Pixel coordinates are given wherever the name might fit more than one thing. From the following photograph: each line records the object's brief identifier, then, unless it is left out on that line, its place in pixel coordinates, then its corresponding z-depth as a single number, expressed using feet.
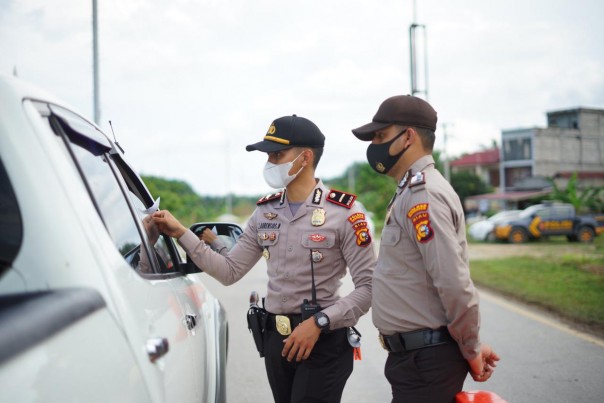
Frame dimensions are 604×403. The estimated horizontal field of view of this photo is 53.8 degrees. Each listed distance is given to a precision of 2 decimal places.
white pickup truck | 3.59
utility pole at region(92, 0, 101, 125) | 25.47
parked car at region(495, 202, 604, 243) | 77.20
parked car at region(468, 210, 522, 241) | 81.05
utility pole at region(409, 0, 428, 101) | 48.06
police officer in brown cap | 6.97
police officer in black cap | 8.48
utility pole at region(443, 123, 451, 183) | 121.08
